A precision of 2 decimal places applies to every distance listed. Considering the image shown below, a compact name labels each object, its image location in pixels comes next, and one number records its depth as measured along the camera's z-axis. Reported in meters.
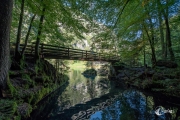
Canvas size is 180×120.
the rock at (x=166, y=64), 8.32
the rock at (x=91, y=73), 26.56
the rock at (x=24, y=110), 3.89
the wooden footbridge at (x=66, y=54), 8.90
